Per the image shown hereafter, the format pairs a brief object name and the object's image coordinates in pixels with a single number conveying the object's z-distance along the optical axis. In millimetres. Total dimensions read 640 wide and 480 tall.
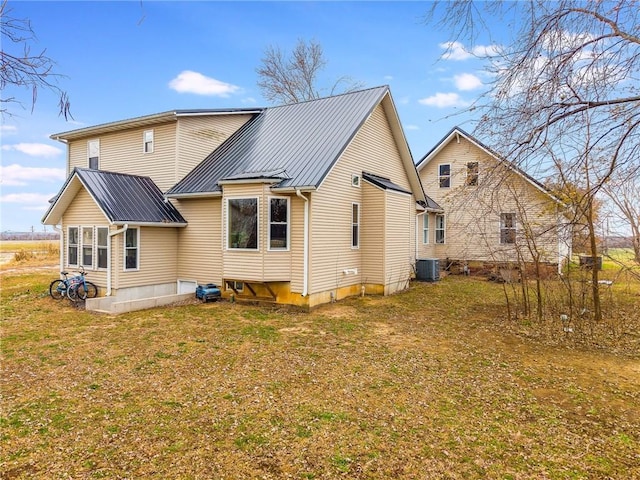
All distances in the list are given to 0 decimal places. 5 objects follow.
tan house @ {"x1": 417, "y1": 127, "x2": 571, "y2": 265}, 19041
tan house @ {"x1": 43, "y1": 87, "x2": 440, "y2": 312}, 11078
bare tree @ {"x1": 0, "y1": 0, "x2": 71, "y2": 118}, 2994
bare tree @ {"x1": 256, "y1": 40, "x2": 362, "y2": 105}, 27734
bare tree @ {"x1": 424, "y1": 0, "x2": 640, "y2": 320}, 4289
